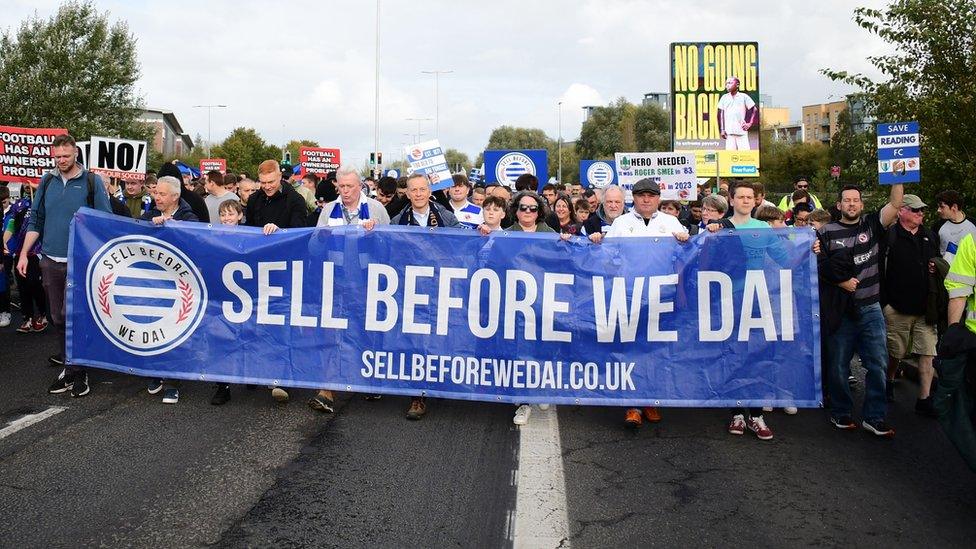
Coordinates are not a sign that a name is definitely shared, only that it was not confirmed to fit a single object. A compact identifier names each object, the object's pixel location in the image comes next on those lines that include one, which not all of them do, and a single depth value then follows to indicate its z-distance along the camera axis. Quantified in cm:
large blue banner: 671
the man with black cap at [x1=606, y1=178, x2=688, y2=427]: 698
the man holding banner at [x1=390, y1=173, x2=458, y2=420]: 766
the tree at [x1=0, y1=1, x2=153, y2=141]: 3509
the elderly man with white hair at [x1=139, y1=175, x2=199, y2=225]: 741
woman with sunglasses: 724
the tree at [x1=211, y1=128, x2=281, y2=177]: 8400
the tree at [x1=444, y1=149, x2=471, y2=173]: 12875
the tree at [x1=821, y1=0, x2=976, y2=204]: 1223
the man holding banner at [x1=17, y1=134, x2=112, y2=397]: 748
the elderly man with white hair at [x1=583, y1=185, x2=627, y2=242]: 828
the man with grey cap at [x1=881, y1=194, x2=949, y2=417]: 764
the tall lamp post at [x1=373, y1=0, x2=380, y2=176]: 4844
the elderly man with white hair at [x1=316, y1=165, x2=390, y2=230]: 757
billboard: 2448
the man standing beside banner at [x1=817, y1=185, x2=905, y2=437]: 667
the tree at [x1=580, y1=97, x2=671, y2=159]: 7300
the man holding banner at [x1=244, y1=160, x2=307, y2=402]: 775
